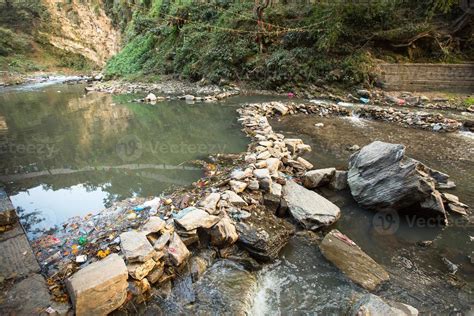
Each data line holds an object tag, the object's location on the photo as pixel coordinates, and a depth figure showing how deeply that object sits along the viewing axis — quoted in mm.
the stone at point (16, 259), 2137
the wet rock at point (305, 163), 4508
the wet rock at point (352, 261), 2486
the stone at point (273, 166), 3898
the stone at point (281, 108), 8273
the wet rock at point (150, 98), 10648
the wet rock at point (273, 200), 3393
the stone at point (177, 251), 2385
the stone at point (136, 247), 2197
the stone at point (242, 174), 3607
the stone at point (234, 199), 3137
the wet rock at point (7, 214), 2709
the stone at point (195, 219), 2650
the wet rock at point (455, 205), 3518
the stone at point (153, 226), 2508
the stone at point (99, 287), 1831
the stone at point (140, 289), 2090
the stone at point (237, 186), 3371
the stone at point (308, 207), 3205
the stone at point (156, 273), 2229
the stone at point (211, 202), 2912
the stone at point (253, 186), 3482
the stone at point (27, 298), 1804
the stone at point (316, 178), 3953
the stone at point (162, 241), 2374
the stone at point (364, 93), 9680
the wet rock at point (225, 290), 2172
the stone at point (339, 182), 4062
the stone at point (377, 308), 1971
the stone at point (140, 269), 2131
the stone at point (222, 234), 2699
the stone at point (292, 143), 5238
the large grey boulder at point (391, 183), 3332
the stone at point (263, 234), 2729
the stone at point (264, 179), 3520
